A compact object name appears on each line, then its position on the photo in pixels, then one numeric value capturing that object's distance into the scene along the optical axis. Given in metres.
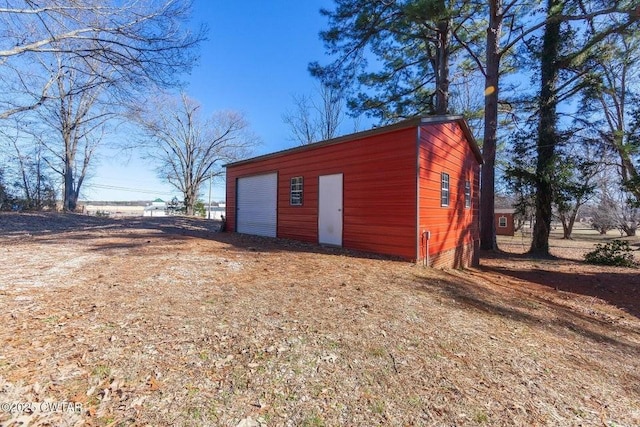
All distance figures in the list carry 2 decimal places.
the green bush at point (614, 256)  10.20
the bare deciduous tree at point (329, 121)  22.39
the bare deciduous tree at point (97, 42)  6.36
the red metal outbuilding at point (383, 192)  6.32
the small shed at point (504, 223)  26.80
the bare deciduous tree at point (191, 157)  27.17
